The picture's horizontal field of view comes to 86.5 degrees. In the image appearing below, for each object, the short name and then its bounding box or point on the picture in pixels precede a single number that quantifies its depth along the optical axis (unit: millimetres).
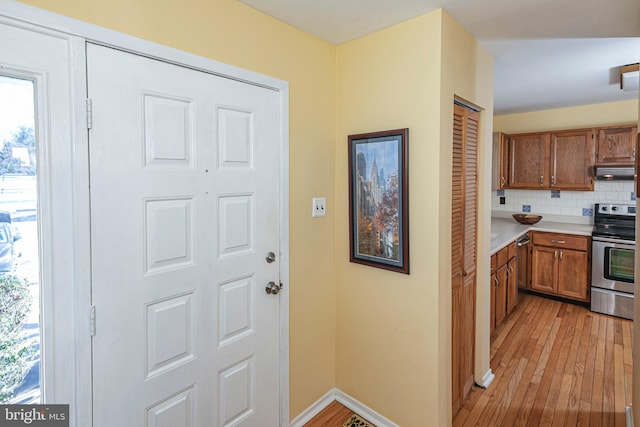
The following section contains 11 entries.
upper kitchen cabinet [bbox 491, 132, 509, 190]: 4168
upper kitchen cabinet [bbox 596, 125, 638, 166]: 3582
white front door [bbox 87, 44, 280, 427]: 1277
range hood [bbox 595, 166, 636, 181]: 3582
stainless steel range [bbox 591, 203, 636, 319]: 3479
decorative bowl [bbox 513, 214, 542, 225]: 4188
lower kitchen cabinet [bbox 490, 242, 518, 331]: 2961
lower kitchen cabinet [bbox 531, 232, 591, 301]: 3777
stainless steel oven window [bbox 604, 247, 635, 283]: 3467
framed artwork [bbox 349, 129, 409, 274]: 1882
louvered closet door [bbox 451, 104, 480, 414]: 2029
